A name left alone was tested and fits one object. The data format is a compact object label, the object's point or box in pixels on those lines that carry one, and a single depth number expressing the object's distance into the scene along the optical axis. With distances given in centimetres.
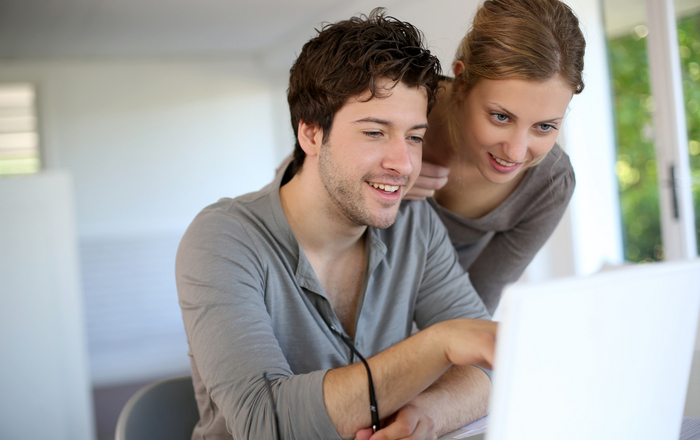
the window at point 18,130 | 450
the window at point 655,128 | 279
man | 76
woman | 104
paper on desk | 85
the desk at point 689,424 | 78
